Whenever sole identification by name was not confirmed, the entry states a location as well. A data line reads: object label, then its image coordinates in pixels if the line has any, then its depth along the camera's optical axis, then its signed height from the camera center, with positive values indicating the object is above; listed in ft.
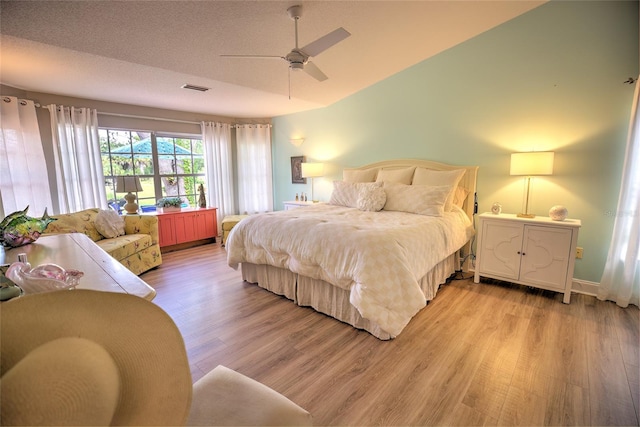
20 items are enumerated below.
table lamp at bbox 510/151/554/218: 8.98 +0.36
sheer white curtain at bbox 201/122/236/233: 17.30 +0.74
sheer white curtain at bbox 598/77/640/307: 8.00 -1.82
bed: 6.86 -1.91
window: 14.71 +0.82
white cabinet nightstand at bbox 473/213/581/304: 8.68 -2.41
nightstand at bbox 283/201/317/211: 15.90 -1.53
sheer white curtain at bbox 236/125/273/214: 18.52 +0.59
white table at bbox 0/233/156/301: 3.62 -1.40
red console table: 14.84 -2.67
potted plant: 15.38 -1.42
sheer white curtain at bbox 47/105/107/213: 12.50 +0.89
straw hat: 1.35 -0.97
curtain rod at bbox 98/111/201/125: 14.06 +3.13
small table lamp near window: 13.34 -0.45
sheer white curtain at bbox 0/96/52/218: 10.96 +0.68
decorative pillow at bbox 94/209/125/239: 11.46 -1.82
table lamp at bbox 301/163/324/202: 15.97 +0.42
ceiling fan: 6.67 +3.13
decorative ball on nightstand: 8.91 -1.17
